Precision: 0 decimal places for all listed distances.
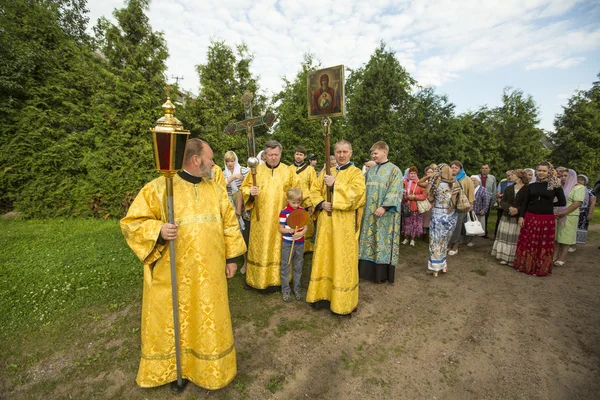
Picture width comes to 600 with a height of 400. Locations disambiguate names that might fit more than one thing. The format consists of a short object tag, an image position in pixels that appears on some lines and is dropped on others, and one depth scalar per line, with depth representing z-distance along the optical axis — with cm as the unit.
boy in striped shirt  414
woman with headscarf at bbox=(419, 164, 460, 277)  540
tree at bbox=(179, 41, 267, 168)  1065
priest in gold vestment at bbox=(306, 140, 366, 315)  376
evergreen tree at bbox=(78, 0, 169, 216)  948
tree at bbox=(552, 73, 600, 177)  1545
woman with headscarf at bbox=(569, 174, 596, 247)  708
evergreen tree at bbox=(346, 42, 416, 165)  1052
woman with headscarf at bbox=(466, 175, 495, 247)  804
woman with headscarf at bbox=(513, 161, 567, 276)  519
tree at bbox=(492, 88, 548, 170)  1241
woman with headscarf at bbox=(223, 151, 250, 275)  562
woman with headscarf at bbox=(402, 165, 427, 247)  743
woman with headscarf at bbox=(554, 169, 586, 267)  614
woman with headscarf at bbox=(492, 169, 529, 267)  595
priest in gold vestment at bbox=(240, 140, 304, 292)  455
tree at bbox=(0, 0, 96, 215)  930
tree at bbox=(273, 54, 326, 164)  1083
